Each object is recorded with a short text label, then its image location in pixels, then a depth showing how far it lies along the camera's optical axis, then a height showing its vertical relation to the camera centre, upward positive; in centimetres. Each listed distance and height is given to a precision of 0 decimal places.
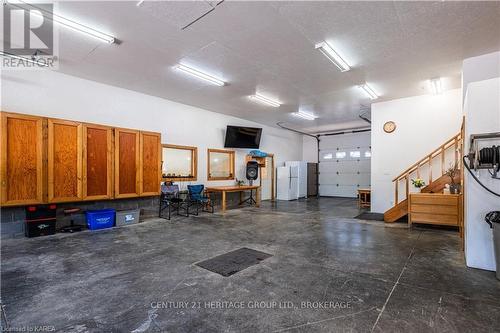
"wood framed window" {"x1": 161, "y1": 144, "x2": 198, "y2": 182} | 682 +16
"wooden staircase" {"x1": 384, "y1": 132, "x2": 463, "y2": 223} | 539 -14
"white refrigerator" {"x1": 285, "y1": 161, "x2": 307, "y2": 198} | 1075 -43
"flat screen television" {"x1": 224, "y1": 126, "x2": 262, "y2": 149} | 834 +115
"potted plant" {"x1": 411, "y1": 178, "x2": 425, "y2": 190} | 553 -37
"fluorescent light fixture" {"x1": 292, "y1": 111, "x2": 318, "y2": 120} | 820 +190
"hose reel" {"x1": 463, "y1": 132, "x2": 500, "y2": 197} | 281 +12
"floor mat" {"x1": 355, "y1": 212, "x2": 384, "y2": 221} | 611 -132
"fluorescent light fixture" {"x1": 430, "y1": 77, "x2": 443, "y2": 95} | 511 +188
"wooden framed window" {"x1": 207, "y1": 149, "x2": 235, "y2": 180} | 804 +14
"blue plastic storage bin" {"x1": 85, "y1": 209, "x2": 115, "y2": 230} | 496 -108
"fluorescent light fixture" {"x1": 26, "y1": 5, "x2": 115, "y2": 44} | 306 +198
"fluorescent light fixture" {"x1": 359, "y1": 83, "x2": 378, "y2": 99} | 551 +190
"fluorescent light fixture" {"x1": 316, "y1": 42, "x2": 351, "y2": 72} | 372 +191
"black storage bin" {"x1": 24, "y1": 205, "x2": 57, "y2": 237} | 429 -97
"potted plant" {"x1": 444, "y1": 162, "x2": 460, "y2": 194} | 479 -25
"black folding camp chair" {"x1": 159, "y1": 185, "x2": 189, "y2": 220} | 627 -83
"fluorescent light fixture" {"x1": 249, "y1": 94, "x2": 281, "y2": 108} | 638 +193
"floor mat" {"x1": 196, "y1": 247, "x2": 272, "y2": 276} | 299 -129
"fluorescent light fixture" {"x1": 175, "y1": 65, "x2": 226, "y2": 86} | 461 +195
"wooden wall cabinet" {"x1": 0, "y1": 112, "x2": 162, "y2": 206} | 405 +15
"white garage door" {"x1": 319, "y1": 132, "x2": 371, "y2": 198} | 1105 +19
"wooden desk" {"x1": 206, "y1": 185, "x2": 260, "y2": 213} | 723 -67
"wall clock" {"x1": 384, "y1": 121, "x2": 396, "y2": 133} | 664 +117
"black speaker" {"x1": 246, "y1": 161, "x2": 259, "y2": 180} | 892 -8
